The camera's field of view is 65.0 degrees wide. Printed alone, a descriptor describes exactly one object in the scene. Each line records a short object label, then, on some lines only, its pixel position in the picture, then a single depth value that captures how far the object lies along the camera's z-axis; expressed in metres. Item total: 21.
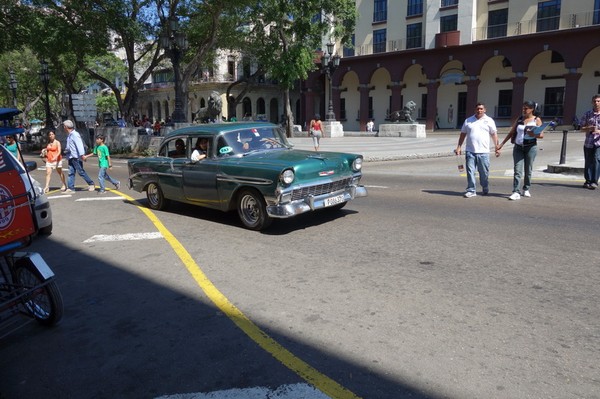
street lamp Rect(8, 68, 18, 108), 35.50
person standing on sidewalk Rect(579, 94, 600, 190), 9.48
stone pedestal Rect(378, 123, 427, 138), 32.81
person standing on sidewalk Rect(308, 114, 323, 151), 20.39
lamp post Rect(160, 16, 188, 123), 19.89
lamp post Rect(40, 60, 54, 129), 30.42
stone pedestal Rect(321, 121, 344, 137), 35.78
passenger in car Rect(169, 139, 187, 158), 8.73
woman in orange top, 12.62
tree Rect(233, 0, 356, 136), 29.93
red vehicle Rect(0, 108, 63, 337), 3.90
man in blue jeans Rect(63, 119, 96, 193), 12.09
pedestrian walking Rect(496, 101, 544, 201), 8.77
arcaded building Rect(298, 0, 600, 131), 34.69
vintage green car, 6.80
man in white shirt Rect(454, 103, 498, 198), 9.24
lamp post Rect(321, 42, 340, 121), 30.18
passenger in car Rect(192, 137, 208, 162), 7.98
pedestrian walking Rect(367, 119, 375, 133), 43.17
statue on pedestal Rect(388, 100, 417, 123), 33.93
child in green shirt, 12.14
